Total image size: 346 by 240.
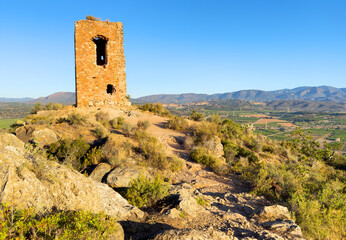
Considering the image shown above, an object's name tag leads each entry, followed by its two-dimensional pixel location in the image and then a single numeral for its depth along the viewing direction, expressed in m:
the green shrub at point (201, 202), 4.75
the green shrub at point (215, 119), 13.11
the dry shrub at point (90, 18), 13.40
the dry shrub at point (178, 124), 11.59
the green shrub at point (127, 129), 9.19
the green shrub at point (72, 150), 6.60
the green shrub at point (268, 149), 11.90
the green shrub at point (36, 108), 13.70
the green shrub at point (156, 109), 15.45
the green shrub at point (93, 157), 6.74
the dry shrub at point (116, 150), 6.57
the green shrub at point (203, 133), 9.72
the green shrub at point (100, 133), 8.66
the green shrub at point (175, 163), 7.52
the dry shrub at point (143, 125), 10.35
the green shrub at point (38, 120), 9.73
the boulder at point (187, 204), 4.18
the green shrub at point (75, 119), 9.62
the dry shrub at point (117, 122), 10.62
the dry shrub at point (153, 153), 7.28
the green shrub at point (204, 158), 8.12
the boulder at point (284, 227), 3.80
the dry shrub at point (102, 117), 11.05
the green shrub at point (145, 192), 4.46
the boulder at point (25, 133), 7.71
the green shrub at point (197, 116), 14.05
